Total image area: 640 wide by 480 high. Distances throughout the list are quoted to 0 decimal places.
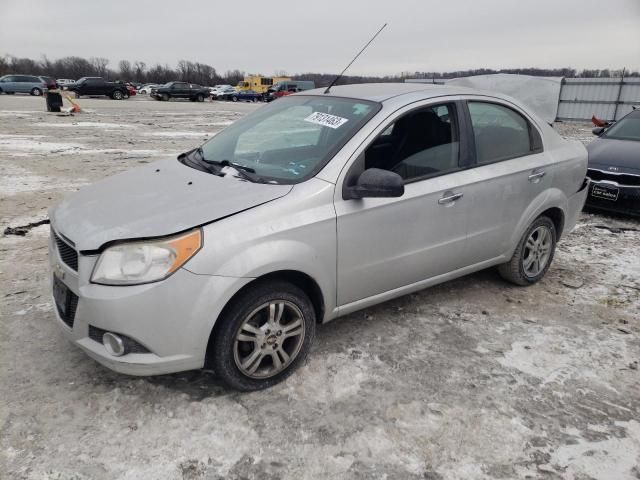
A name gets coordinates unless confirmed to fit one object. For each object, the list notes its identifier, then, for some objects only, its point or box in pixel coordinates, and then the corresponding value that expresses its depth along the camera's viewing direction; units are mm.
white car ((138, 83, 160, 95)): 57681
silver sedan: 2436
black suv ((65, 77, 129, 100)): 35750
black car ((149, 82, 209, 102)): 38438
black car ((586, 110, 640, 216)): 6250
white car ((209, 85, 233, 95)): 45212
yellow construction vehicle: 50625
